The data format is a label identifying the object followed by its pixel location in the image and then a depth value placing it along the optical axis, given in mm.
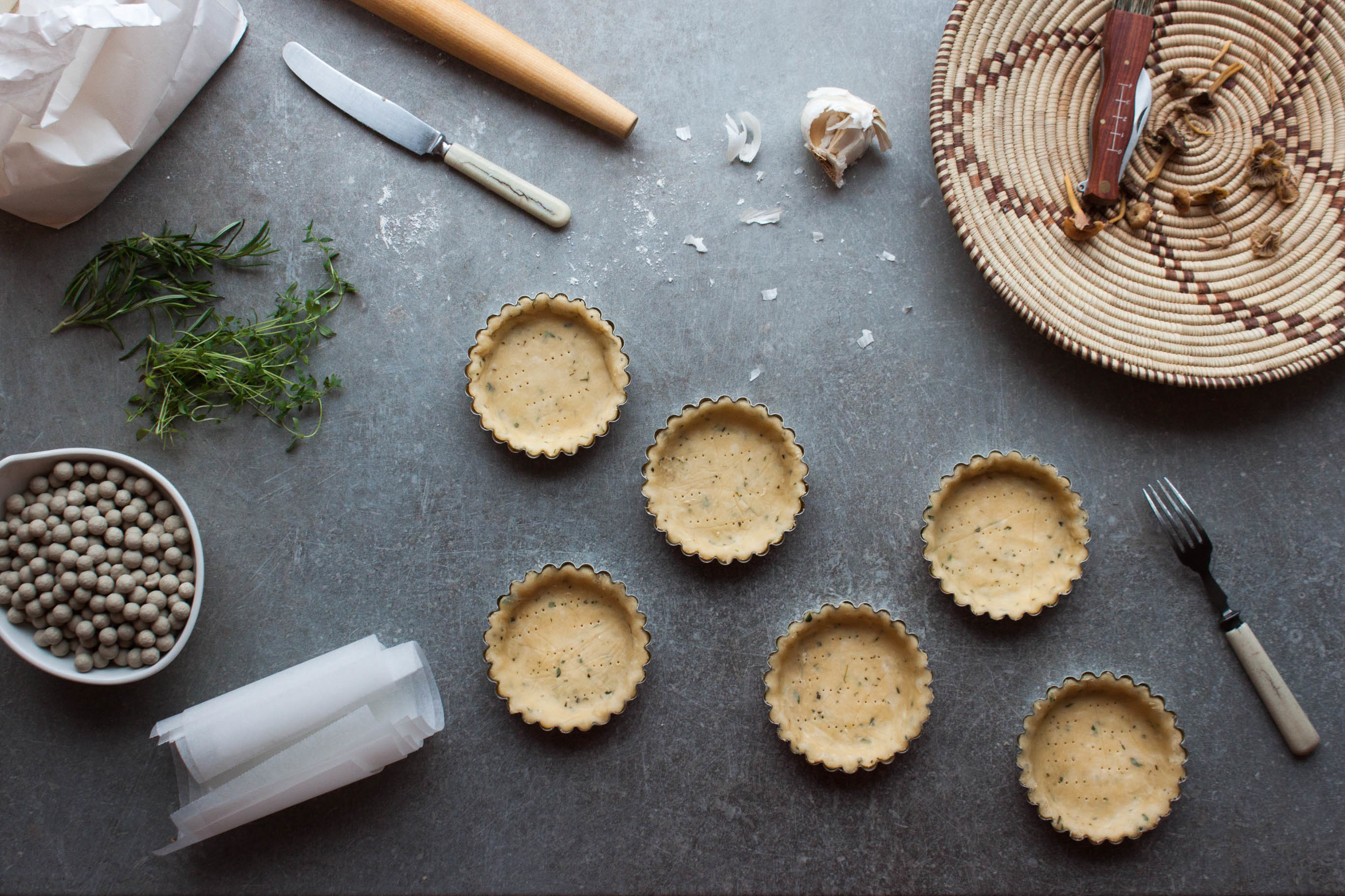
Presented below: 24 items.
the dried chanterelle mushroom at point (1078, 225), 743
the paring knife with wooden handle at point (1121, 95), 734
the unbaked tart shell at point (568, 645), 760
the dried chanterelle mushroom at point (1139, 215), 752
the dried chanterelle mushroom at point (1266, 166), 750
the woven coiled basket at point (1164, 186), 744
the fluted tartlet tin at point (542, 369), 764
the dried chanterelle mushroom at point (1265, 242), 748
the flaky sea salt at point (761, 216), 791
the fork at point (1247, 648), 765
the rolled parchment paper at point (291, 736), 741
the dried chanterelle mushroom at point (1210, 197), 751
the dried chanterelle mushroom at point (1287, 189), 748
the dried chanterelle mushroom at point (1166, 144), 753
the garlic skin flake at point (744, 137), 786
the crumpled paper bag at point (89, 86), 711
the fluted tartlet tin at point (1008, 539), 758
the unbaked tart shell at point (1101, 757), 750
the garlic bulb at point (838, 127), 766
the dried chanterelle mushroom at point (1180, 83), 756
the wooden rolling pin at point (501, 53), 773
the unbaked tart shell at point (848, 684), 758
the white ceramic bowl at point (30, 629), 722
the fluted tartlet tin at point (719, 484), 762
